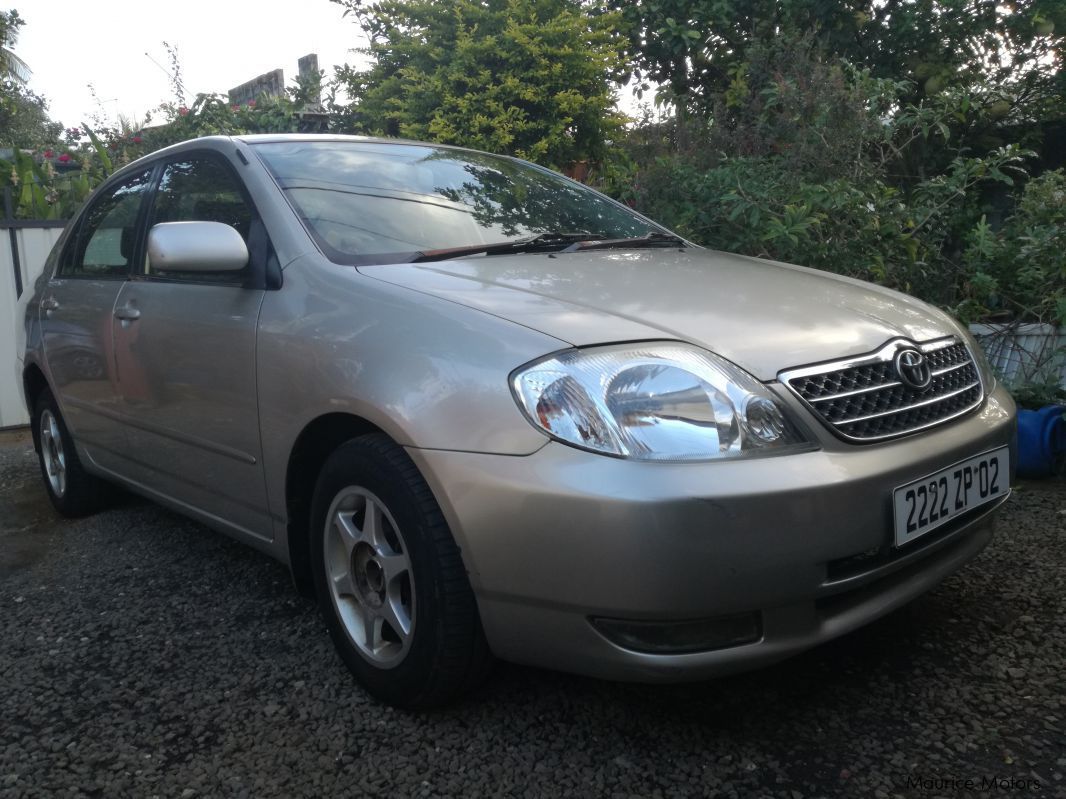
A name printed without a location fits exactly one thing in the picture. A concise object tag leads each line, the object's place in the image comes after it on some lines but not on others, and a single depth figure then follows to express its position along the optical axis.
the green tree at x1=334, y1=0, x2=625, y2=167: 7.63
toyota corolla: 1.84
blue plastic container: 3.96
